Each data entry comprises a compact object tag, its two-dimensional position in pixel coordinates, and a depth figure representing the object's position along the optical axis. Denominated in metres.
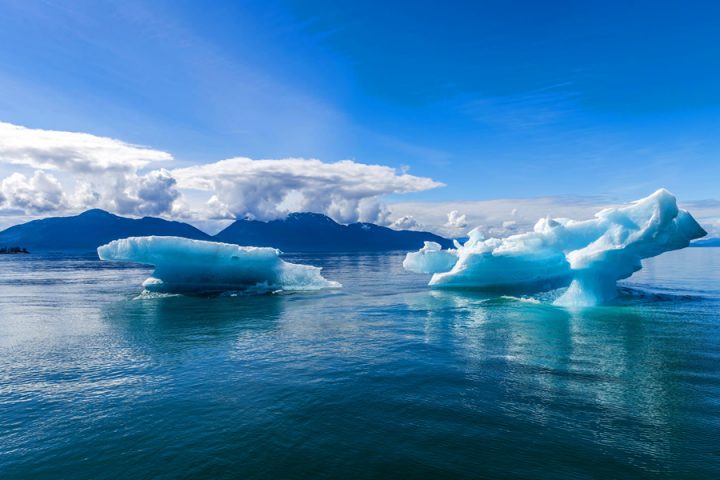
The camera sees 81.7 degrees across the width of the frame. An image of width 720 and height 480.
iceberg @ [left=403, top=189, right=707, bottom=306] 21.98
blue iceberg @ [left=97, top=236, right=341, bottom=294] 26.69
